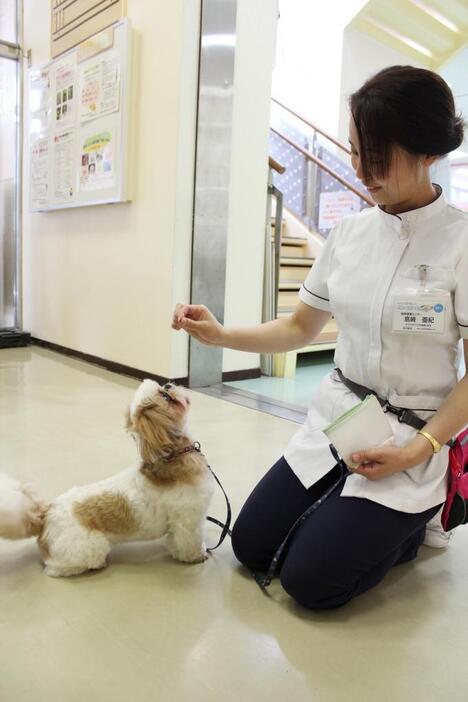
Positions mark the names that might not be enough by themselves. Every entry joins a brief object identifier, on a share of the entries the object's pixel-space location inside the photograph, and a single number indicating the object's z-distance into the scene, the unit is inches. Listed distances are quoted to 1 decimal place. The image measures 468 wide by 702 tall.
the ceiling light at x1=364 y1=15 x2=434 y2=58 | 295.9
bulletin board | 136.1
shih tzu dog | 52.0
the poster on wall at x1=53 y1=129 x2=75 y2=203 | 157.2
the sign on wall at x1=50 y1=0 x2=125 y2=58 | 139.7
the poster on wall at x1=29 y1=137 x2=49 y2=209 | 171.5
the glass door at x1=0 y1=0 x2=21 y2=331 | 185.6
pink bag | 49.7
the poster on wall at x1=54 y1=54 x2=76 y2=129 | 154.0
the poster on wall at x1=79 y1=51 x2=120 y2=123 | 136.7
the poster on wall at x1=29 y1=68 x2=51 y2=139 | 168.1
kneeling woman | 46.3
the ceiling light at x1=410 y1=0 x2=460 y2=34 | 288.7
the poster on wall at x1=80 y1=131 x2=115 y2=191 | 140.5
